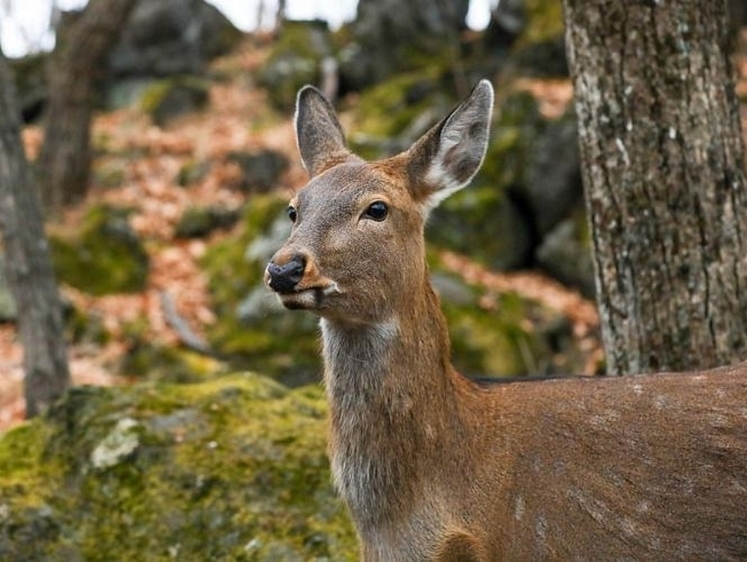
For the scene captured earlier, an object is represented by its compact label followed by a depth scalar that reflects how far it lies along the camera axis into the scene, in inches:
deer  180.7
